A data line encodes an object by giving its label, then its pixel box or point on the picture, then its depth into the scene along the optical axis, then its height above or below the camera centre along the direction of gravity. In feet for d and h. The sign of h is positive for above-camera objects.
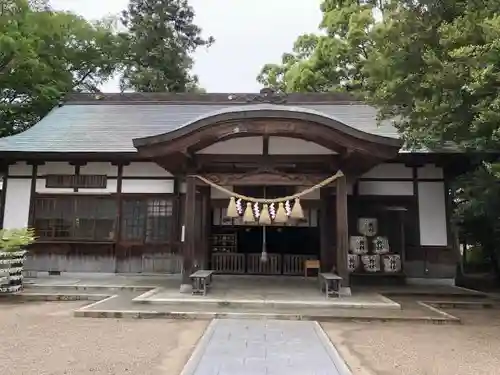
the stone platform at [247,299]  23.31 -3.69
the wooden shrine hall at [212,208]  33.05 +2.95
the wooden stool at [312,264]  37.04 -1.82
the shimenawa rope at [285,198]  29.30 +3.77
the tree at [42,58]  53.16 +28.00
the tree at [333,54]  62.54 +29.60
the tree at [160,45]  85.46 +42.29
